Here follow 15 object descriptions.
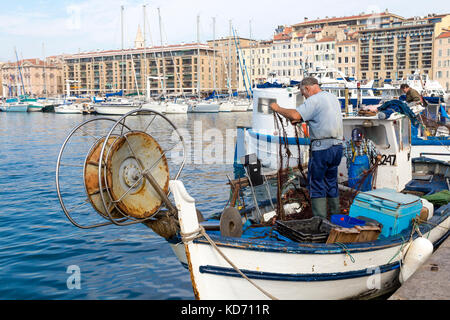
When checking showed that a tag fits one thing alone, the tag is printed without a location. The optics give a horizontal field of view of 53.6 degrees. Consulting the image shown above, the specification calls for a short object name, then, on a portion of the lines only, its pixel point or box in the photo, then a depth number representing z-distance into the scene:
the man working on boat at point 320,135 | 5.75
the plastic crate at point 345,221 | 5.78
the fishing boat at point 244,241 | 5.13
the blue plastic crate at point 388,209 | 6.05
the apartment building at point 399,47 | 93.88
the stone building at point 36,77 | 159.25
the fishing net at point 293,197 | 6.66
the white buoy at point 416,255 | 5.97
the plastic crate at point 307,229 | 5.46
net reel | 5.07
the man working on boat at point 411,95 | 12.30
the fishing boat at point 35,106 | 88.25
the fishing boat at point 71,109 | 78.51
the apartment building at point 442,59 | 89.94
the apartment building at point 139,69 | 137.88
